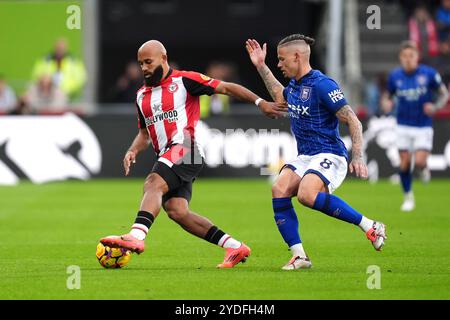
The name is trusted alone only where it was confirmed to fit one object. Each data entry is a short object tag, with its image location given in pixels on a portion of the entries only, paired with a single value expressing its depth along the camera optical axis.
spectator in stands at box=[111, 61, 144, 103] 28.52
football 11.00
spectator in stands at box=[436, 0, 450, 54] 28.66
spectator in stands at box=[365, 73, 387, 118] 26.30
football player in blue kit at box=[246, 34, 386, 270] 10.85
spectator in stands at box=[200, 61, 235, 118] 27.59
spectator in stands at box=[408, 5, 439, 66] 27.94
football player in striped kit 10.99
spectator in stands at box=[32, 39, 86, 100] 28.77
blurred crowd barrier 23.94
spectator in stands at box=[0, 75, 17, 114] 27.12
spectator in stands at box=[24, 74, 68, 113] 27.16
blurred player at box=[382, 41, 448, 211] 18.58
